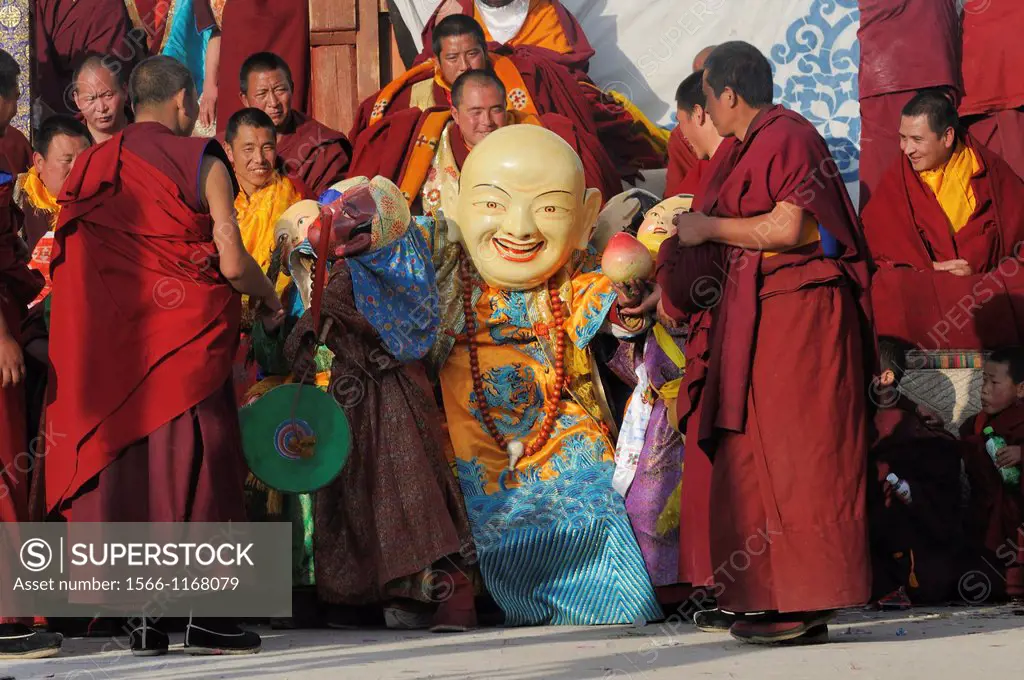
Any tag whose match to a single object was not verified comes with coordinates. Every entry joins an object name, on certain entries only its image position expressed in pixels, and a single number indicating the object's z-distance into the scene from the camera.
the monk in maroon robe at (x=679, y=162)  15.27
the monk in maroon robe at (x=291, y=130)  15.32
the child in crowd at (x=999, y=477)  12.35
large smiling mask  12.03
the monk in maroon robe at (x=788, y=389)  9.81
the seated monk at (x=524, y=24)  17.61
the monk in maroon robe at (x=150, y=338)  10.12
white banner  17.56
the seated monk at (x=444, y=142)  13.82
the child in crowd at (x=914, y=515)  12.15
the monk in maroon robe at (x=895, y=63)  16.66
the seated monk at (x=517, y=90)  15.66
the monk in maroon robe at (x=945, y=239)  14.25
